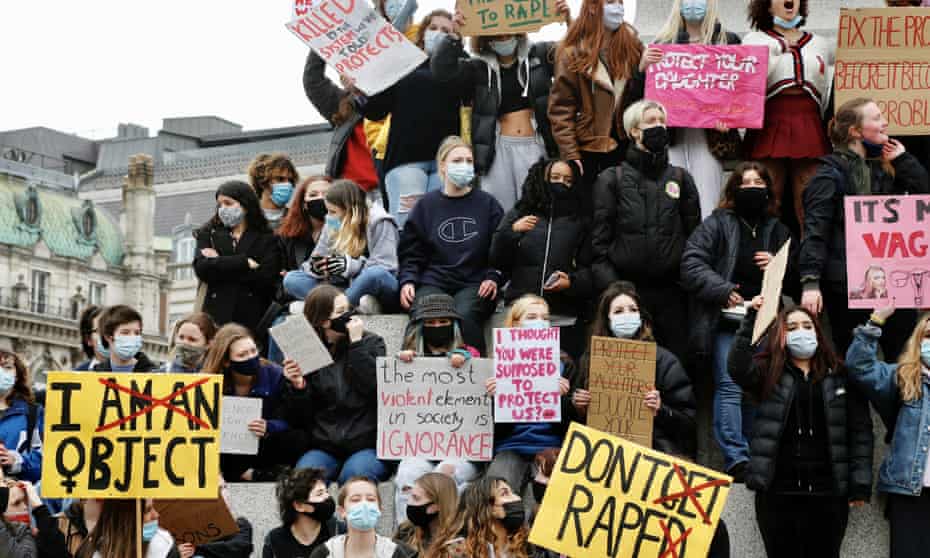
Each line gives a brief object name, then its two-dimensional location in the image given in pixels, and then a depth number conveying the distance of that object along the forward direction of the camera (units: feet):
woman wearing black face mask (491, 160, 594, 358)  54.08
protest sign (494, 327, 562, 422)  50.62
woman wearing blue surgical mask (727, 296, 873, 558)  48.08
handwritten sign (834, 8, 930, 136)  55.47
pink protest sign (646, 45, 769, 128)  55.77
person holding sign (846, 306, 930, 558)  48.14
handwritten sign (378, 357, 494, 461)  52.11
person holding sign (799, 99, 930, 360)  52.01
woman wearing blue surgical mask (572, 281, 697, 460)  50.11
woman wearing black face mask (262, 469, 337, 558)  47.24
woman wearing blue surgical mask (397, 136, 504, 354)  55.06
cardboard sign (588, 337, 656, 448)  49.73
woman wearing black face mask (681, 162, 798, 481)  51.90
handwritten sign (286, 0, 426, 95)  58.80
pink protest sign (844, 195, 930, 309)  50.42
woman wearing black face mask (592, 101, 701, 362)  53.21
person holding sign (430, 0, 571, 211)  58.03
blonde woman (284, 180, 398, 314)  55.83
